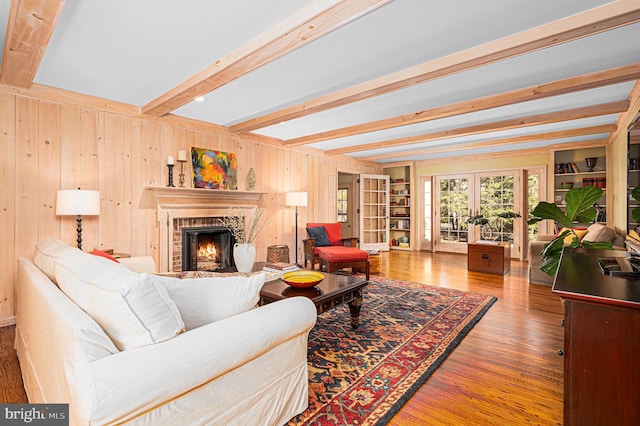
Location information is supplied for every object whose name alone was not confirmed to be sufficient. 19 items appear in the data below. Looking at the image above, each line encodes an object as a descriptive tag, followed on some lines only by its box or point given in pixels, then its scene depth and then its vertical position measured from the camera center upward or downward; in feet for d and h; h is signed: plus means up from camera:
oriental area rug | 5.81 -3.54
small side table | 16.67 -2.51
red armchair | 15.21 -2.01
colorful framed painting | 14.35 +1.95
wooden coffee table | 7.86 -2.09
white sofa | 3.13 -1.76
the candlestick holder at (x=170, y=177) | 13.30 +1.40
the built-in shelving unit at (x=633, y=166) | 9.90 +1.49
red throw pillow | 7.19 -0.99
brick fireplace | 13.23 -0.12
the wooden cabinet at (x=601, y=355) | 3.89 -1.83
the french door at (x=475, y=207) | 21.75 +0.31
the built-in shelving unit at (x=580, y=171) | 18.58 +2.43
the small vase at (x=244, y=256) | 9.65 -1.39
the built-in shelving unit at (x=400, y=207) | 27.04 +0.32
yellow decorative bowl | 8.22 -1.81
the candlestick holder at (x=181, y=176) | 13.93 +1.51
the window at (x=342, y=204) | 26.53 +0.52
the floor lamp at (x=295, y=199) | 17.80 +0.65
